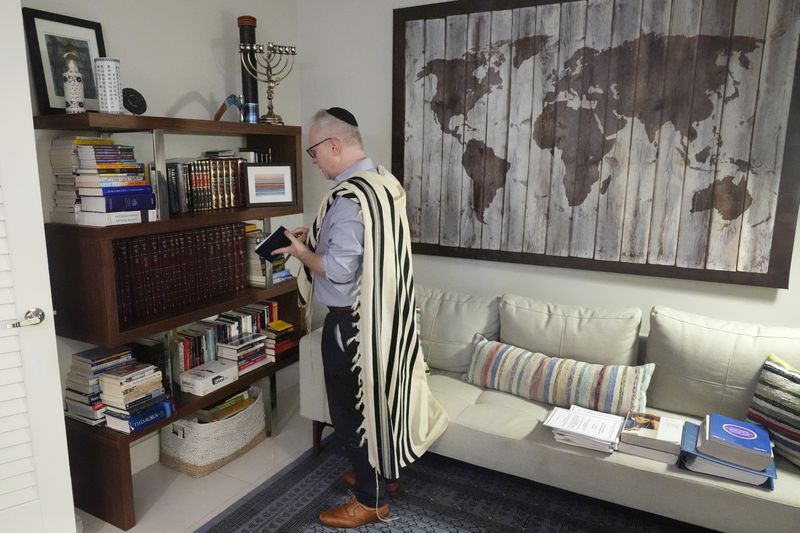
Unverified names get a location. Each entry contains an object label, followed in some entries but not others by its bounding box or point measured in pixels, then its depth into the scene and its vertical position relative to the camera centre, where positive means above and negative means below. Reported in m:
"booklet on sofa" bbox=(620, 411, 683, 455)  2.09 -0.94
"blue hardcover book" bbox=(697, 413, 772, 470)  1.92 -0.89
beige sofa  1.98 -0.93
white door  1.83 -0.59
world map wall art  2.41 +0.20
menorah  2.87 +0.59
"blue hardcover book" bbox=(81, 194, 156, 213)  2.14 -0.11
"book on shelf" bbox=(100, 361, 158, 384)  2.28 -0.80
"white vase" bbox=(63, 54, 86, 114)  2.11 +0.30
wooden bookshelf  2.15 -0.52
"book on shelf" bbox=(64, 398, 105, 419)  2.32 -0.95
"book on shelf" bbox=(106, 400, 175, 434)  2.29 -0.99
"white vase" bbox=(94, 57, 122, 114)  2.13 +0.33
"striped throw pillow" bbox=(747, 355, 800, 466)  2.04 -0.82
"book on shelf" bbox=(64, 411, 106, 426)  2.32 -1.00
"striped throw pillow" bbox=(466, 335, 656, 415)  2.39 -0.87
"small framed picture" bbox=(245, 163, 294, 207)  2.80 -0.05
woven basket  2.68 -1.26
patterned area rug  2.31 -1.38
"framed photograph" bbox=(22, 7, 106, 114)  2.17 +0.48
